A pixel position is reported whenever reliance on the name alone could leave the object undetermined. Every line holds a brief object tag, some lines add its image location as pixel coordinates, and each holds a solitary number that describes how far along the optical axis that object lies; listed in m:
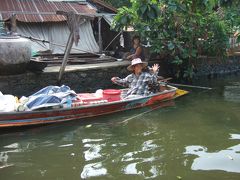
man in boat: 9.41
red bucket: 9.17
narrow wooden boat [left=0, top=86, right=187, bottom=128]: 7.54
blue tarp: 7.78
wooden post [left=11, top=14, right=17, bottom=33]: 10.88
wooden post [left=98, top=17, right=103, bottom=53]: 15.45
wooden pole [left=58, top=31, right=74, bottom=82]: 10.58
